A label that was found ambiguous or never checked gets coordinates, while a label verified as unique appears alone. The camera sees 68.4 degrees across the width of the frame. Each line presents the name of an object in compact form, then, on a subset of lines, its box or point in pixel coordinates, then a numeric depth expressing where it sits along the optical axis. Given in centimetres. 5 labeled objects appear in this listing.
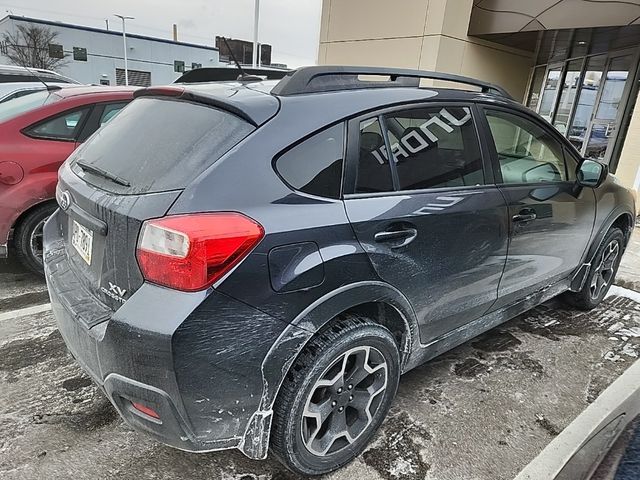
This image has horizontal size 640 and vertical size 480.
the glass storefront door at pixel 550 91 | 1076
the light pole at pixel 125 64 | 4064
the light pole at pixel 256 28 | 1866
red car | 354
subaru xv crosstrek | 161
